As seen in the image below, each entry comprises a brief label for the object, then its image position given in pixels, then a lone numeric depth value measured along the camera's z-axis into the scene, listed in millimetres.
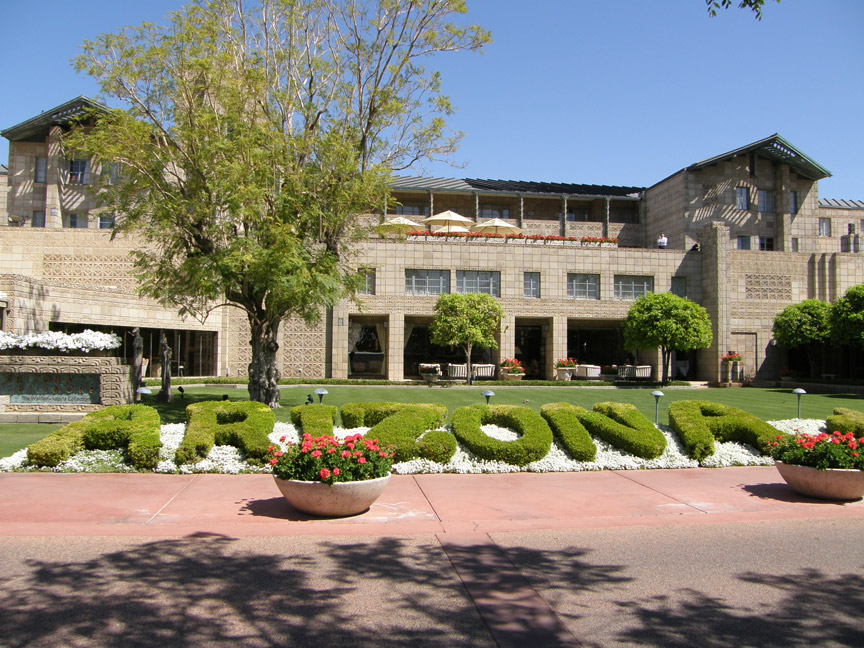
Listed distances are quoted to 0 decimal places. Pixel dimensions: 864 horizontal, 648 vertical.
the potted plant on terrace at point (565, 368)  33281
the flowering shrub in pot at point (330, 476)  7590
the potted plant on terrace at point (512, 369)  32281
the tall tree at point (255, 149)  14664
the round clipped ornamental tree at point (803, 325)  32844
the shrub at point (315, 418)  11502
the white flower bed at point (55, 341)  14938
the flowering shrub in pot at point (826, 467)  8852
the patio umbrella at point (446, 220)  35356
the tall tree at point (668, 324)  30938
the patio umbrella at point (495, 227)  35469
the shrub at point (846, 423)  13102
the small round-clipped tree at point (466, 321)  29609
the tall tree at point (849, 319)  29172
